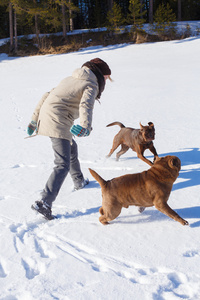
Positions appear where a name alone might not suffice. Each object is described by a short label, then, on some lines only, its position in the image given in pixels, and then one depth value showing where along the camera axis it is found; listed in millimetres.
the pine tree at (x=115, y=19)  18748
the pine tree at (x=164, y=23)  17939
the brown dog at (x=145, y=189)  2582
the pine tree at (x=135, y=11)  17580
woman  2961
